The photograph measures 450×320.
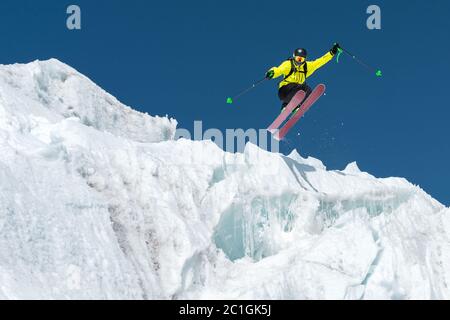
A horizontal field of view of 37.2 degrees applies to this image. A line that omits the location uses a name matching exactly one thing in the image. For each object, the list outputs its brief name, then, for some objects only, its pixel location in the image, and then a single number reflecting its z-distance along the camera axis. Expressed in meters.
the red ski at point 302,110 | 19.20
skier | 18.91
